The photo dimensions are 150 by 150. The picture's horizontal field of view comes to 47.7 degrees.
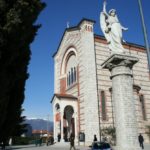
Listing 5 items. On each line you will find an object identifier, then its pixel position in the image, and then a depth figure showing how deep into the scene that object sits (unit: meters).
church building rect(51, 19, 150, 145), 18.39
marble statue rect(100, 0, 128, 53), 10.03
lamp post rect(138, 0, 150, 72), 7.50
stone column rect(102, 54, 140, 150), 8.92
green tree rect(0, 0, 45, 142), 6.32
